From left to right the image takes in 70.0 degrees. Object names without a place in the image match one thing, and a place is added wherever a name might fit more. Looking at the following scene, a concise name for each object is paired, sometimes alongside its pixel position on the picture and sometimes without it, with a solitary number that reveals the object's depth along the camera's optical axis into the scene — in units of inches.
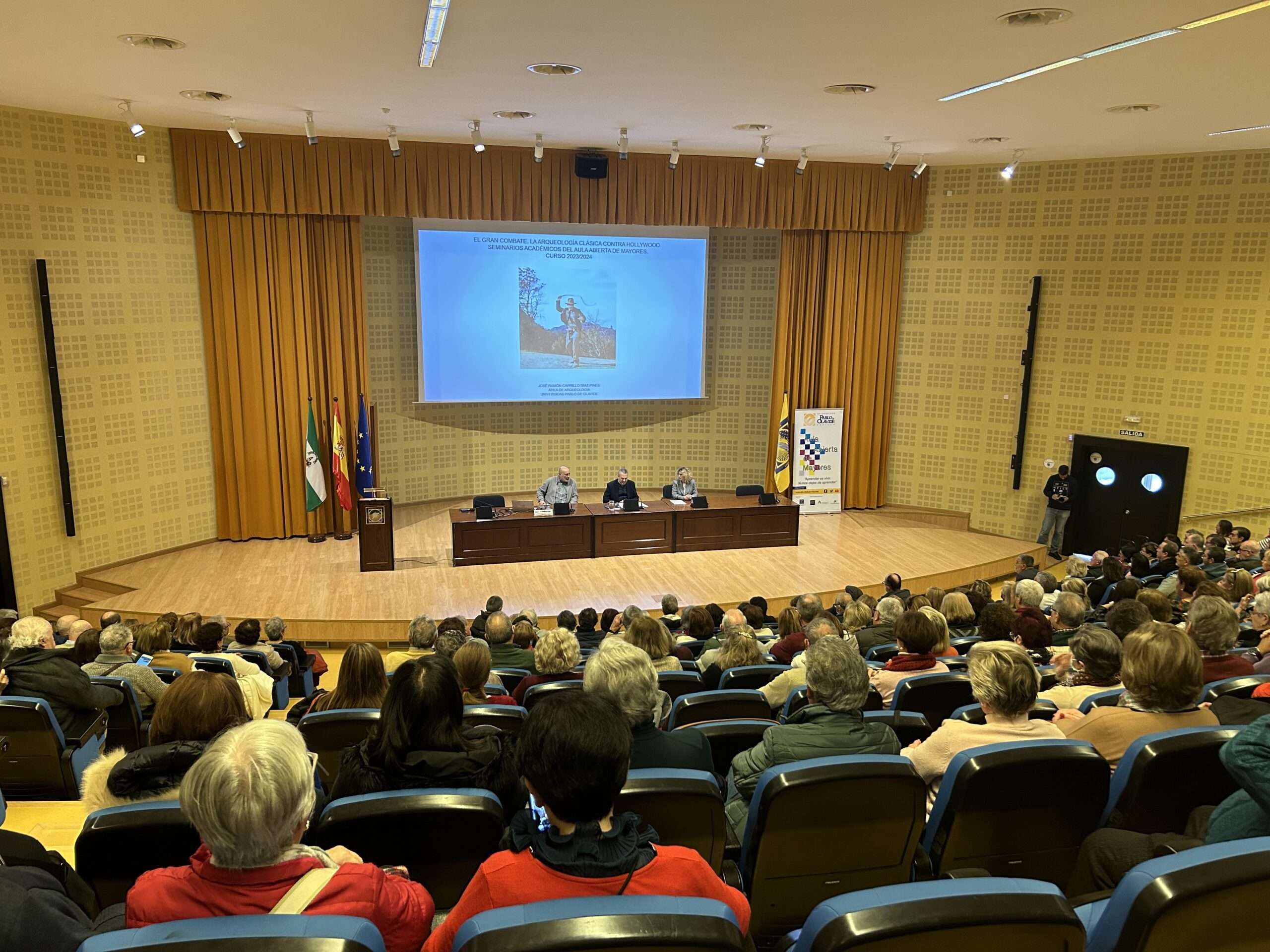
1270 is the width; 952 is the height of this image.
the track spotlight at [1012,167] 387.2
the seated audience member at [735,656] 185.9
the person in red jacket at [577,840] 61.1
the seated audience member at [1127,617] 171.0
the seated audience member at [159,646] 208.1
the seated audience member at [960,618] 225.0
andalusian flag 424.2
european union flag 427.2
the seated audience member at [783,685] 163.6
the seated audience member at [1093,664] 145.8
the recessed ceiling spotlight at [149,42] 236.7
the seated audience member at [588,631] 234.5
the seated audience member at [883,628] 214.2
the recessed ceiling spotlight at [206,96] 302.4
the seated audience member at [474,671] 146.6
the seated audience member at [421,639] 197.6
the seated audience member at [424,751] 94.1
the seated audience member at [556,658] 162.2
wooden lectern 371.2
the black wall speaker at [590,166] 430.0
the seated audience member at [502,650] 204.5
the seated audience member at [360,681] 138.7
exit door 427.2
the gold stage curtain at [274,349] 411.8
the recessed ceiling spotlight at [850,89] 283.4
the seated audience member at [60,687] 163.0
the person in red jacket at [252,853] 61.5
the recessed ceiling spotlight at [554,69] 263.4
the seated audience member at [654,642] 181.8
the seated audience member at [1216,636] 153.6
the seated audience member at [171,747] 90.7
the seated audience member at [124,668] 176.6
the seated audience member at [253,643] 228.8
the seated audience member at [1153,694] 109.8
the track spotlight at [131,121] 319.3
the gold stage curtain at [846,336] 489.1
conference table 392.2
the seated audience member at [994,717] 107.0
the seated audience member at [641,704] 97.3
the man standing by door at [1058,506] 442.9
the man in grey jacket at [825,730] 105.7
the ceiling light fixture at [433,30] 207.0
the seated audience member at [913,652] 159.8
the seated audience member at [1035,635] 197.8
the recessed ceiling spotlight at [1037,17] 204.4
